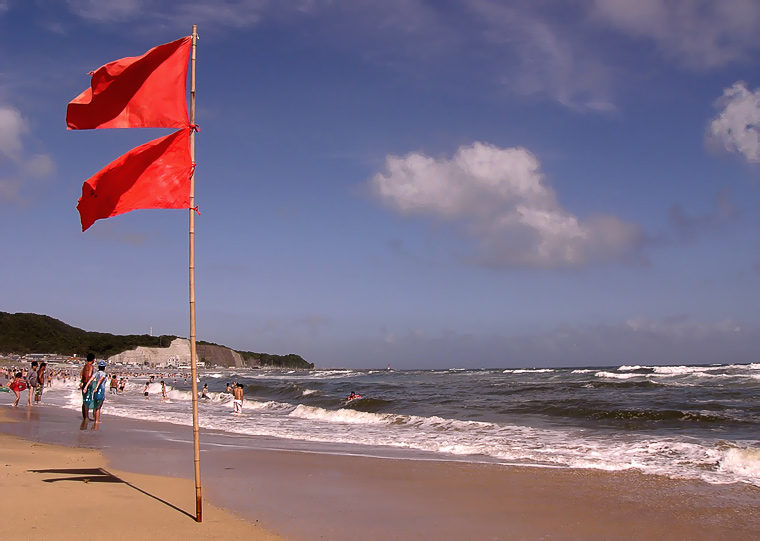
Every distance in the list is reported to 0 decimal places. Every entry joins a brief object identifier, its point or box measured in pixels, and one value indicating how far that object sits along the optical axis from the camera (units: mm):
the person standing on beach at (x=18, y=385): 22172
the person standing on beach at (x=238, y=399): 23859
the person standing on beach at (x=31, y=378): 22062
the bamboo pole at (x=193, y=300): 5547
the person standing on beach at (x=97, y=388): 15383
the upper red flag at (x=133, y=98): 5922
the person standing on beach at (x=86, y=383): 14698
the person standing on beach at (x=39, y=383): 23141
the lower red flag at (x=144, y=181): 5898
